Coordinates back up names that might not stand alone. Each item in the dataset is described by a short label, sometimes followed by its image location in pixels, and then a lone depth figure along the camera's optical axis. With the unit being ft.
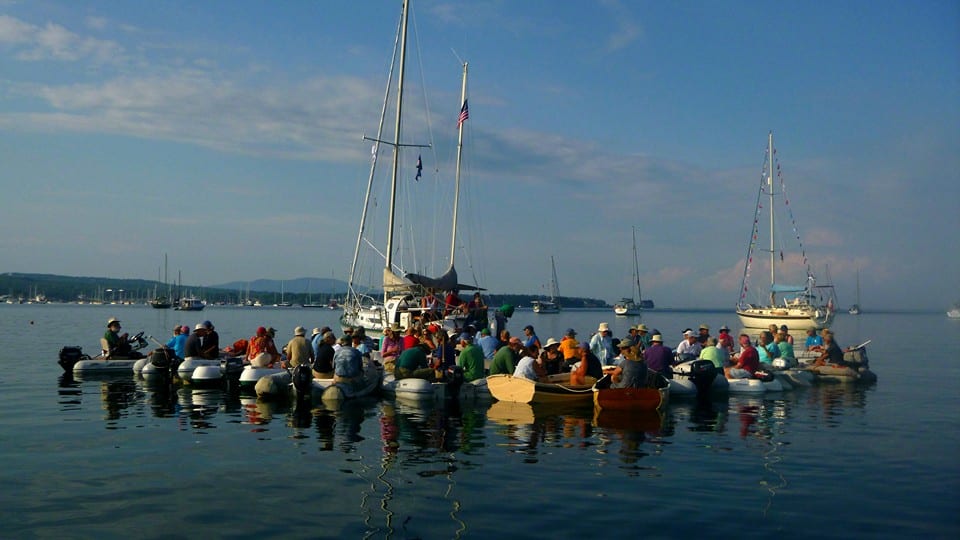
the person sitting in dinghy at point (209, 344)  79.51
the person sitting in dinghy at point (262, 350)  72.13
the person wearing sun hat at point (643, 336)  79.36
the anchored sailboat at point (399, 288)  119.03
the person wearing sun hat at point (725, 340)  84.30
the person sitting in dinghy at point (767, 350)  85.61
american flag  144.81
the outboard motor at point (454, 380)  66.44
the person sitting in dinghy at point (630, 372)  59.88
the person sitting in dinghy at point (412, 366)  67.56
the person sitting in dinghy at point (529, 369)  63.98
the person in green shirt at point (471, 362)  68.59
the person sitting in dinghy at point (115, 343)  87.31
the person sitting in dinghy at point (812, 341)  99.50
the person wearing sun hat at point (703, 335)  84.64
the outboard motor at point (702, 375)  70.49
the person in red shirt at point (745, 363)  75.66
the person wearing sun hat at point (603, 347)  74.79
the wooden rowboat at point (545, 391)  63.26
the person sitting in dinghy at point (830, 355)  89.10
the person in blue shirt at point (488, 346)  75.10
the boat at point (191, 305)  525.75
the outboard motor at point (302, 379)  64.69
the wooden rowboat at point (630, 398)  59.31
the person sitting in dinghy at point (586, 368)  63.77
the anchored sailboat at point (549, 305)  513.45
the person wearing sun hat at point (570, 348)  71.51
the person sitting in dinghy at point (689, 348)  80.59
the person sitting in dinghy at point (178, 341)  81.01
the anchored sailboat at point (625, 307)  474.49
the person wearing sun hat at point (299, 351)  69.21
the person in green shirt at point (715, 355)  74.08
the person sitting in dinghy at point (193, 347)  78.84
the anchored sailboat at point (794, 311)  264.11
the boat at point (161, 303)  540.11
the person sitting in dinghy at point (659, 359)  67.00
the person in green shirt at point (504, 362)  66.33
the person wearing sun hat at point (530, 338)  73.64
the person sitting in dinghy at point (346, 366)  65.46
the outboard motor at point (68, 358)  86.12
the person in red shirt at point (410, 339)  72.69
